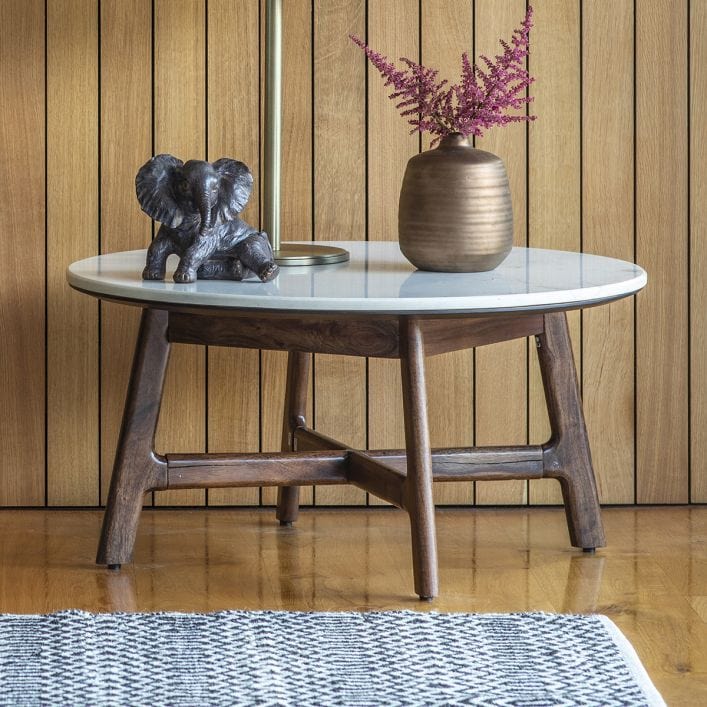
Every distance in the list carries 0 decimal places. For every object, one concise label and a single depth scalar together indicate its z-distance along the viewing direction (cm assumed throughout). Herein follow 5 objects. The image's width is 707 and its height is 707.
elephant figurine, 369
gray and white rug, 336
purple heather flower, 371
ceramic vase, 372
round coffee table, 357
